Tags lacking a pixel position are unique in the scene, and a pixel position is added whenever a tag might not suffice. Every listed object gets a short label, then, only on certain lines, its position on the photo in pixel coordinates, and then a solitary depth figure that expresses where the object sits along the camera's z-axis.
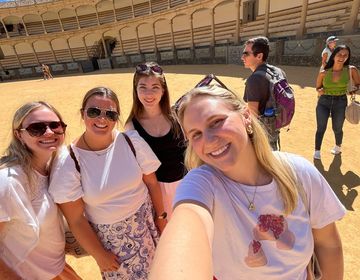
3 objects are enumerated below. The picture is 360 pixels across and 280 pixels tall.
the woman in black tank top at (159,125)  2.32
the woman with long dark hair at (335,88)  3.81
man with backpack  2.71
